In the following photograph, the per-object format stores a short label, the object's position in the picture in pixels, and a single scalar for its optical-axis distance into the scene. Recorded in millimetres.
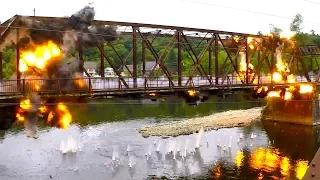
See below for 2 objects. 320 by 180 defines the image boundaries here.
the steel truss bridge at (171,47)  23016
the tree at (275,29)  95169
